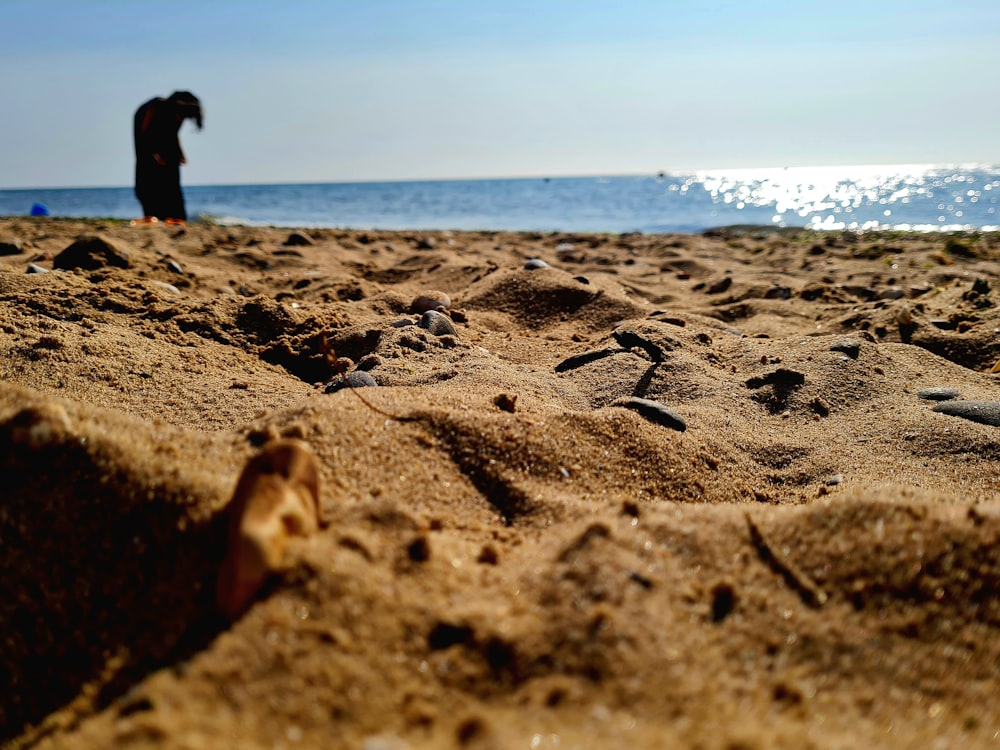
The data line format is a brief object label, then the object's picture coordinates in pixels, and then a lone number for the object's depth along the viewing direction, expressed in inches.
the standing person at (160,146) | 343.6
